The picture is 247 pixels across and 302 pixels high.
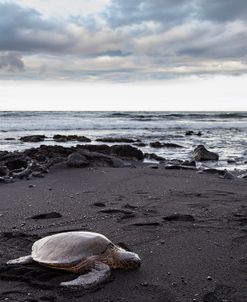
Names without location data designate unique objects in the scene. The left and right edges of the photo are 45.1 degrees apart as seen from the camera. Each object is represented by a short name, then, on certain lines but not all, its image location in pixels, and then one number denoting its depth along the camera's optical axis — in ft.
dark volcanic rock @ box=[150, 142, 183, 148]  41.21
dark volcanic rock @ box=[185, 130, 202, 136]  59.23
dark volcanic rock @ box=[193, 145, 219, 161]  30.38
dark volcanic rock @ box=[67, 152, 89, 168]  23.60
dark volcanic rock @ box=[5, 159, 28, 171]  23.62
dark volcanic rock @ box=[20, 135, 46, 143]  46.72
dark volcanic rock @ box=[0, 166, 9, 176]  21.36
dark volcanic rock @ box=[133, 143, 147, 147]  42.47
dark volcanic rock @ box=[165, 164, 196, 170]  24.45
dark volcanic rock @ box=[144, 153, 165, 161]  30.59
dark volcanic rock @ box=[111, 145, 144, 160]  30.07
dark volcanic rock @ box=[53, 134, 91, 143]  48.26
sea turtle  8.71
